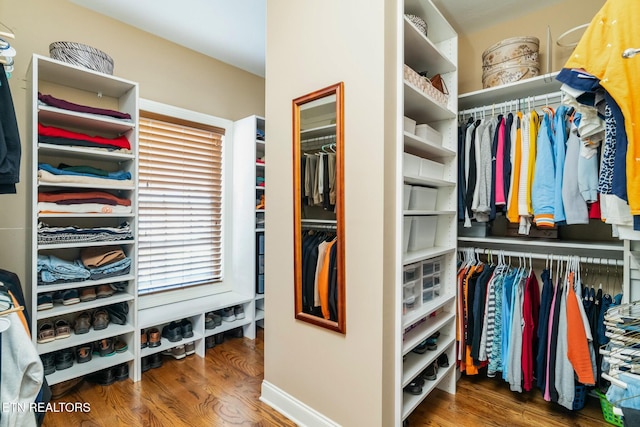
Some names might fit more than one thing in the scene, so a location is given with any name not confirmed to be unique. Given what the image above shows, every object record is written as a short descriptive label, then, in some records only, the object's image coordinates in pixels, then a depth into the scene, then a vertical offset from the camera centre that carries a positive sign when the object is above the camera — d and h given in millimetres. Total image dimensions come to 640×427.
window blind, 2650 +64
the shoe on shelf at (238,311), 2916 -944
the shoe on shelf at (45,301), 1887 -559
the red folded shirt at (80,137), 1889 +472
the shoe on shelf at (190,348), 2578 -1139
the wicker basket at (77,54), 1952 +984
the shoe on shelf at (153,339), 2361 -967
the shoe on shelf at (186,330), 2520 -959
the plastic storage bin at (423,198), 1827 +82
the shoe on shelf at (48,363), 1909 -944
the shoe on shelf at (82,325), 2070 -760
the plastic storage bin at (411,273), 1708 -345
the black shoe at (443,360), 2069 -987
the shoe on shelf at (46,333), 1909 -754
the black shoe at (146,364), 2314 -1138
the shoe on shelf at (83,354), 2072 -957
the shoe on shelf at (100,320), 2133 -753
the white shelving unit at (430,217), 1599 -29
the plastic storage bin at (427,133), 1839 +469
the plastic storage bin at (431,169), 1815 +260
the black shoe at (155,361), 2354 -1132
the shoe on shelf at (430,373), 1906 -988
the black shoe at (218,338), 2779 -1130
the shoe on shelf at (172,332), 2461 -963
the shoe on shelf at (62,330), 1980 -765
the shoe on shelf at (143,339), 2352 -972
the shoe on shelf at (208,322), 2684 -957
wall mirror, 1564 +22
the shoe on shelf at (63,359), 1984 -951
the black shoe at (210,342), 2709 -1136
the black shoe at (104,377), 2113 -1134
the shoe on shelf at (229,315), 2840 -954
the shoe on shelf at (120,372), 2178 -1128
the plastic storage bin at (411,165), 1622 +247
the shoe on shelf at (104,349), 2156 -957
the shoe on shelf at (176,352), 2516 -1142
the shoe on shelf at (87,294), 2082 -564
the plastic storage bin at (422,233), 1860 -130
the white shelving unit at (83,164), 1828 +323
